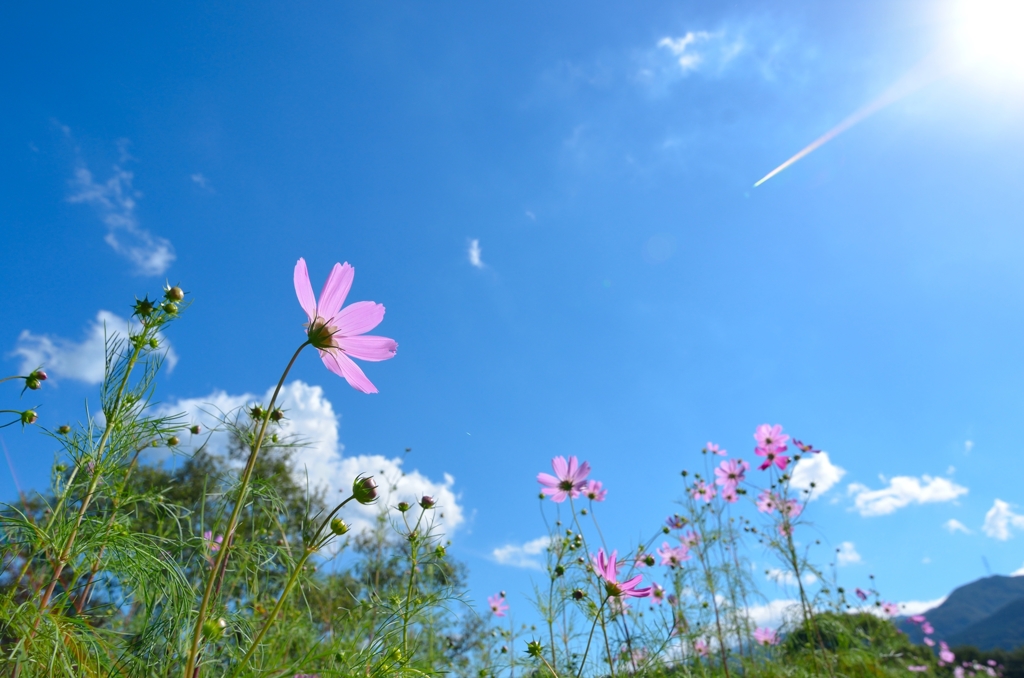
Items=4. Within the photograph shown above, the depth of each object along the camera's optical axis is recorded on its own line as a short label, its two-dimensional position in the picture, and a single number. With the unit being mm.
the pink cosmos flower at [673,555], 2584
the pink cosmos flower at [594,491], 2199
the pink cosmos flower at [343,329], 758
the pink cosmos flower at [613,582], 1223
